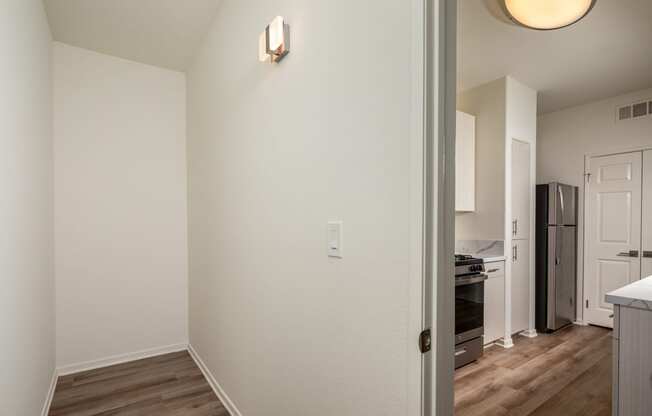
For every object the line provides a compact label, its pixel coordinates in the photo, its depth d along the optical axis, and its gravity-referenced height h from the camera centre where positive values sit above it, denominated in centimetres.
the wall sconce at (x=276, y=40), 154 +76
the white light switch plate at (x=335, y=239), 121 -12
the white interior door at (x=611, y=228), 404 -28
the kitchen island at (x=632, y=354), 145 -65
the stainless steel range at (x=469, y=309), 296 -95
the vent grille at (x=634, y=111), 395 +113
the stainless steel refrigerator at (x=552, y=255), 401 -60
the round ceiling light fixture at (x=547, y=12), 202 +119
